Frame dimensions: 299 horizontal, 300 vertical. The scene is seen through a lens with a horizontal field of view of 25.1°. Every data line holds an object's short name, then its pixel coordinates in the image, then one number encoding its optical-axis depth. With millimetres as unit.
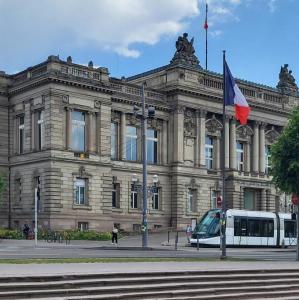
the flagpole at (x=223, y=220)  34425
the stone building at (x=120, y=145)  69438
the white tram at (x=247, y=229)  55969
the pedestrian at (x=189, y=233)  60159
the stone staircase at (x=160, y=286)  16688
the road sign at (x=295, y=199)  34244
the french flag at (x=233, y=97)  36188
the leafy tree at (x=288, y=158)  34719
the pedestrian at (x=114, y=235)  56312
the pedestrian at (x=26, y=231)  63138
